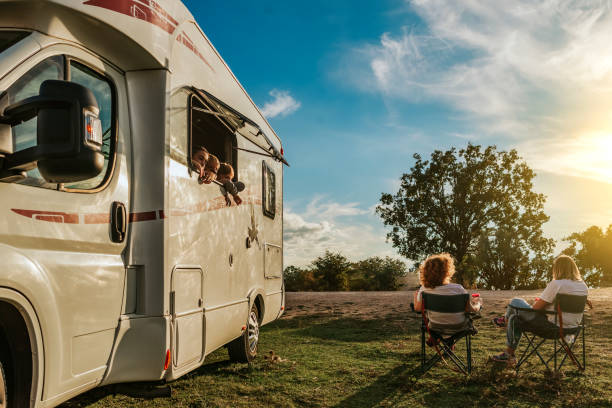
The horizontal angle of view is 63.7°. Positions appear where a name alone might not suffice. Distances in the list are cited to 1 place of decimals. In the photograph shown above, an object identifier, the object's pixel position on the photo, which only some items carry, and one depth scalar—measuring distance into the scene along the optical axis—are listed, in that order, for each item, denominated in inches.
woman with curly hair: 208.1
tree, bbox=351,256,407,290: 898.1
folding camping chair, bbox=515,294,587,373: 206.4
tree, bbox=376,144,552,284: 1089.4
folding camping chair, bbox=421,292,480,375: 205.9
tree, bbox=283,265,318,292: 850.1
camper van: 97.7
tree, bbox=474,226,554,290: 1034.7
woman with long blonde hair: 209.6
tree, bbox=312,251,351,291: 860.6
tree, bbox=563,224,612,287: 1576.0
